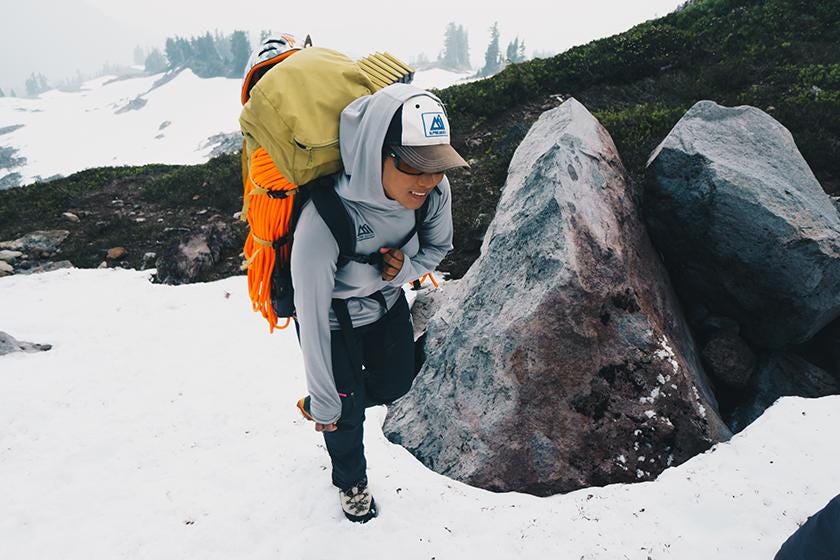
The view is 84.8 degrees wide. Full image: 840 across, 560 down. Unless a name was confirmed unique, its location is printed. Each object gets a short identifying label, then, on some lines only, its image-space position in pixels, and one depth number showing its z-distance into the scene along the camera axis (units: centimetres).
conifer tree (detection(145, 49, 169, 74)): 16750
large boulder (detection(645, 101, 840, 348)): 456
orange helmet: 285
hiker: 236
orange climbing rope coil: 262
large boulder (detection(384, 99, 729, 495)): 402
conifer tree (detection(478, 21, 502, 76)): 11681
